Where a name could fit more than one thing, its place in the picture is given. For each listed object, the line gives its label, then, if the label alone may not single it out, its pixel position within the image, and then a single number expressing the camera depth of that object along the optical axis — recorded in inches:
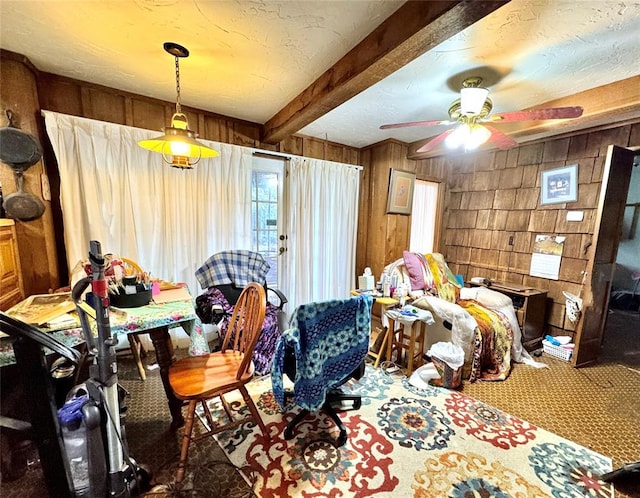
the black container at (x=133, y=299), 57.1
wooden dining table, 48.4
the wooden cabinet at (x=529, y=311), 109.4
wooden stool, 88.8
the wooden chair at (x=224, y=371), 53.7
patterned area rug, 53.1
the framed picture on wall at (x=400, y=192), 136.3
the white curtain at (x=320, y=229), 127.3
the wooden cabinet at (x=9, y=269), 62.7
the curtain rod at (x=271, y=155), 116.7
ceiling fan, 66.9
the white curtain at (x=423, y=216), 153.9
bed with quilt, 89.0
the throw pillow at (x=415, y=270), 111.6
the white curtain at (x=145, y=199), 81.8
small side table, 96.2
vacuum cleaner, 35.7
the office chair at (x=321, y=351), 54.2
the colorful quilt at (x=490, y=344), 90.3
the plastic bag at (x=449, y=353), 83.2
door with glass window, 121.0
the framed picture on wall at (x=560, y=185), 109.7
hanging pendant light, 59.6
